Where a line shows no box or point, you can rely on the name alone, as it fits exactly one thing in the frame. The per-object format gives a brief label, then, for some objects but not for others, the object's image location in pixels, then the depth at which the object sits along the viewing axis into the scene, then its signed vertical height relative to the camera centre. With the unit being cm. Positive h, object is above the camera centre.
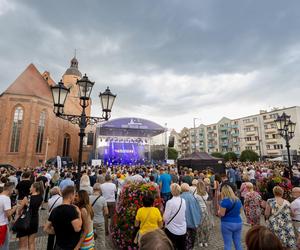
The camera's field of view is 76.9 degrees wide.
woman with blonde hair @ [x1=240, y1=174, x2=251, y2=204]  657 -113
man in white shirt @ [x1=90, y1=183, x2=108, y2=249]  421 -131
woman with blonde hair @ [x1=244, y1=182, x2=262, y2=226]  509 -138
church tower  3997 +1629
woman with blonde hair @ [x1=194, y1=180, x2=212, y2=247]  496 -174
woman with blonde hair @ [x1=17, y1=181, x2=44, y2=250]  385 -129
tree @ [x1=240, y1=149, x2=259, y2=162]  4206 -15
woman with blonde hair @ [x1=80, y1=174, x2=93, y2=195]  605 -98
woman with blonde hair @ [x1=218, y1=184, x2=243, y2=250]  357 -116
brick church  2656 +446
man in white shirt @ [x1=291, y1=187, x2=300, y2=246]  370 -114
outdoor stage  2975 +189
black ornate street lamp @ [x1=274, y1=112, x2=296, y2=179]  888 +155
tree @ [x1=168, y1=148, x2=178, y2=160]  5786 +19
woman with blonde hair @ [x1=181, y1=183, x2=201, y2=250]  414 -136
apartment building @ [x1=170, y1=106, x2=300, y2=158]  4712 +600
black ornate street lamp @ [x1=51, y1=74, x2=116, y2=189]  550 +172
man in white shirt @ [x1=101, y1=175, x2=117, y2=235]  592 -121
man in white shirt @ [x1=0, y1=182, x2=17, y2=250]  366 -126
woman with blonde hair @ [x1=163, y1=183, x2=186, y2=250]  353 -125
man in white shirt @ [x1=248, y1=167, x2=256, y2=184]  1043 -109
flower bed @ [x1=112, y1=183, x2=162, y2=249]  380 -117
